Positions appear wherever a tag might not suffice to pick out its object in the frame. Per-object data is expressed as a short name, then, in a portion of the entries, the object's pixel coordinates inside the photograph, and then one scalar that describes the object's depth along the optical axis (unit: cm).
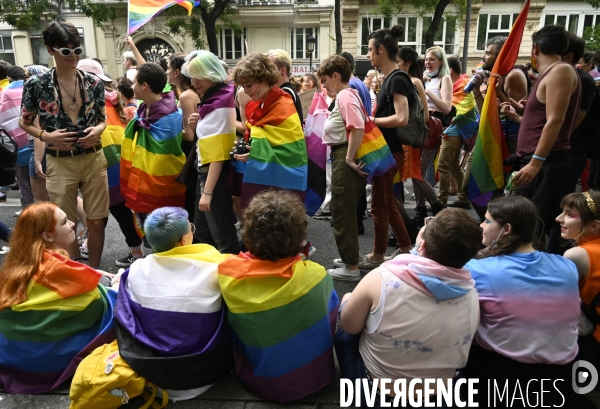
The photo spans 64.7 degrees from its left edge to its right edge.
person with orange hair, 235
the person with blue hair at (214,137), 333
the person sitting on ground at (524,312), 207
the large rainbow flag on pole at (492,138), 374
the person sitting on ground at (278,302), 221
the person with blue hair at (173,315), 229
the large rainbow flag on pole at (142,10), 534
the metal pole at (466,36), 1442
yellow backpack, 215
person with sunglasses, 347
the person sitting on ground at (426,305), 197
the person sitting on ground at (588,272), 233
